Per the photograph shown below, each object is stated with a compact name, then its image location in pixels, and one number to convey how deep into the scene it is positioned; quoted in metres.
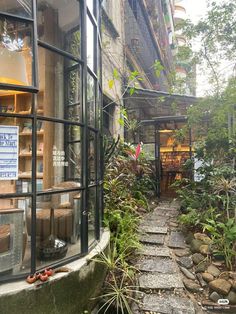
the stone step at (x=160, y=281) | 3.69
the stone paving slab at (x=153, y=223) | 6.05
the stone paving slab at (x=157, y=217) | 6.54
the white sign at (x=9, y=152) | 2.57
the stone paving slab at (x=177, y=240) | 5.01
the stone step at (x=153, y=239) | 5.10
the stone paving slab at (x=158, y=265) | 4.10
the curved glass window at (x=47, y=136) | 2.61
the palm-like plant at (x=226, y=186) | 4.70
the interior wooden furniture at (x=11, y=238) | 2.59
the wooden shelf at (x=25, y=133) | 2.63
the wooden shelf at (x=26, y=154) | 2.66
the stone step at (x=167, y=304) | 3.24
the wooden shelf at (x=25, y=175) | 2.64
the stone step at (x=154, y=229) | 5.61
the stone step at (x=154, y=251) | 4.60
